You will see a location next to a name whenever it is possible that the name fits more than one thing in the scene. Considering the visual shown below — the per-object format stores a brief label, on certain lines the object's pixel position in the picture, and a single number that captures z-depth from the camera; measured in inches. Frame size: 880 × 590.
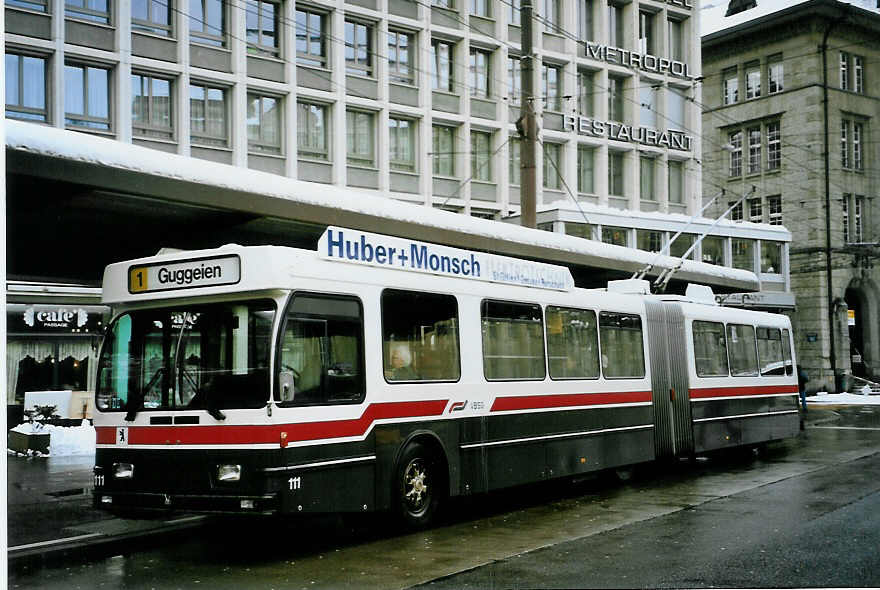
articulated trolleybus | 376.5
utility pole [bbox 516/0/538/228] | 756.6
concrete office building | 1140.5
